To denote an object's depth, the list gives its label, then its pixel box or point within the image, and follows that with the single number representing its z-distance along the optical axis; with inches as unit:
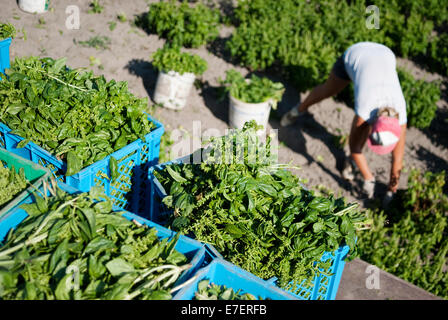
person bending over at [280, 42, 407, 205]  152.9
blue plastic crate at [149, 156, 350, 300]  94.8
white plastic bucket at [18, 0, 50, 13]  219.1
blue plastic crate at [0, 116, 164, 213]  99.6
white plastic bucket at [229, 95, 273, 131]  187.3
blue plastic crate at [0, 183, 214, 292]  76.3
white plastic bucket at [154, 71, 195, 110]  191.3
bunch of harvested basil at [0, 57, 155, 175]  101.3
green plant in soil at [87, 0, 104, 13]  243.1
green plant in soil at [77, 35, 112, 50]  218.1
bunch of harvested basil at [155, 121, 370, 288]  86.9
